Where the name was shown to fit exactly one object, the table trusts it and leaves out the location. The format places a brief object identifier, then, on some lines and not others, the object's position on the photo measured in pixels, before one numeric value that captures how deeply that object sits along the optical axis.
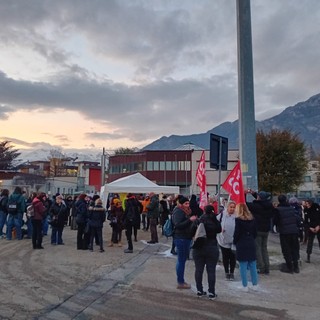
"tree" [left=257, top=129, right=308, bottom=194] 35.03
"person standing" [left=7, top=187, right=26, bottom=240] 14.19
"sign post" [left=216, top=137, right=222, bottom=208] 9.95
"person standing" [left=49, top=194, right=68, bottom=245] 13.41
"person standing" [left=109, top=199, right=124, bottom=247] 13.45
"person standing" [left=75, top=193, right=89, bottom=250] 12.66
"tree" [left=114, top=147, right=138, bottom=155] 93.50
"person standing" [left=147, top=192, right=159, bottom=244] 14.65
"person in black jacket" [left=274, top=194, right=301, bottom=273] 9.84
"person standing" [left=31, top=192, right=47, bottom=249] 12.29
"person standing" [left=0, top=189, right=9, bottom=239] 14.64
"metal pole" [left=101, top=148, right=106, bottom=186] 42.53
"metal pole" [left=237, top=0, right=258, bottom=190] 11.32
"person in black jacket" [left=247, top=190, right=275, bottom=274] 9.51
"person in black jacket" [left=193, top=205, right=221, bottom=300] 7.13
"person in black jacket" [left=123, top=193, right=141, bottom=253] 12.45
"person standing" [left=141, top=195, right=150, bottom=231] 20.15
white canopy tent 22.50
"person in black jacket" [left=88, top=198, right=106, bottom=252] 12.54
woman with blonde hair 7.80
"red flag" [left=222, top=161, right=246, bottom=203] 8.84
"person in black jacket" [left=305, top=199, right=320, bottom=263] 11.40
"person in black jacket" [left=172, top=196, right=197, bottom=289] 7.87
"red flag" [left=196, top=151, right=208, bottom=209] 11.42
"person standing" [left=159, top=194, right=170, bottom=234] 17.67
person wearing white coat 8.88
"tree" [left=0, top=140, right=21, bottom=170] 77.94
